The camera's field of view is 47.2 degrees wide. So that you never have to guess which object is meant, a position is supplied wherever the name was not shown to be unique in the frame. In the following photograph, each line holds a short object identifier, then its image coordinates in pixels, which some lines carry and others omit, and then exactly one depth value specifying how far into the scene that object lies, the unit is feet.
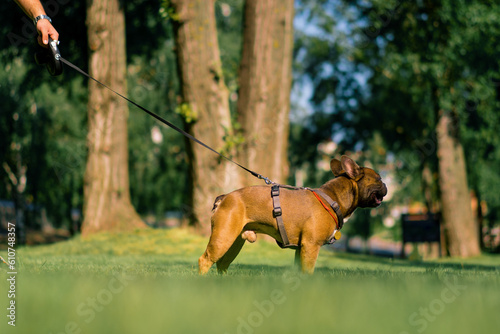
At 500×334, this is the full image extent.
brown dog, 19.22
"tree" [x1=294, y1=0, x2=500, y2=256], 61.82
